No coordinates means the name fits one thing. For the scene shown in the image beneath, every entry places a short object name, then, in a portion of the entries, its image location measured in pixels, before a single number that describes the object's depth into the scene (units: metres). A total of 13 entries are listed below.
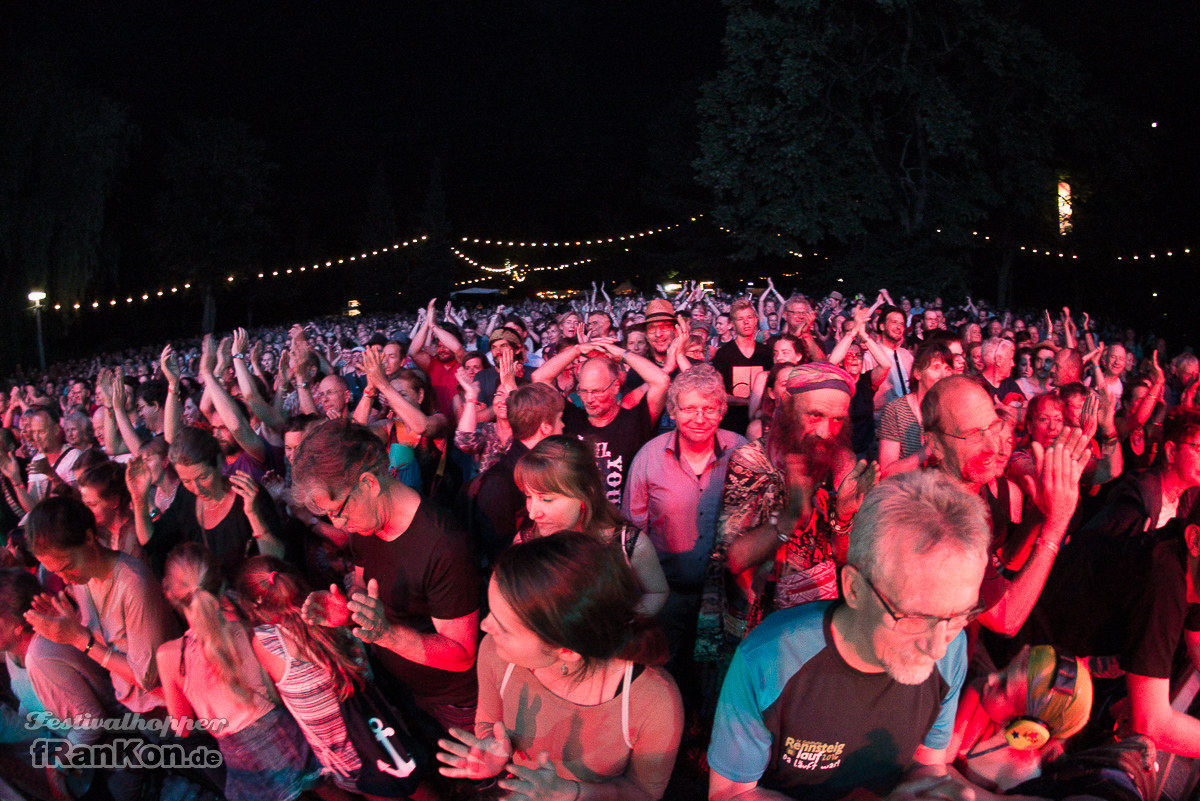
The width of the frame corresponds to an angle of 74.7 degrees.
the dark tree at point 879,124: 20.78
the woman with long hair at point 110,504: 3.40
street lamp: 17.03
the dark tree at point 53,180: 21.16
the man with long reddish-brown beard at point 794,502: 2.53
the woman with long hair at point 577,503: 2.46
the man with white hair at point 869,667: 1.50
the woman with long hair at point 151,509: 3.56
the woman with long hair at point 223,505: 3.25
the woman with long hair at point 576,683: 1.73
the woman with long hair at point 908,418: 3.59
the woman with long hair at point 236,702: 2.28
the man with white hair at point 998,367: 5.57
